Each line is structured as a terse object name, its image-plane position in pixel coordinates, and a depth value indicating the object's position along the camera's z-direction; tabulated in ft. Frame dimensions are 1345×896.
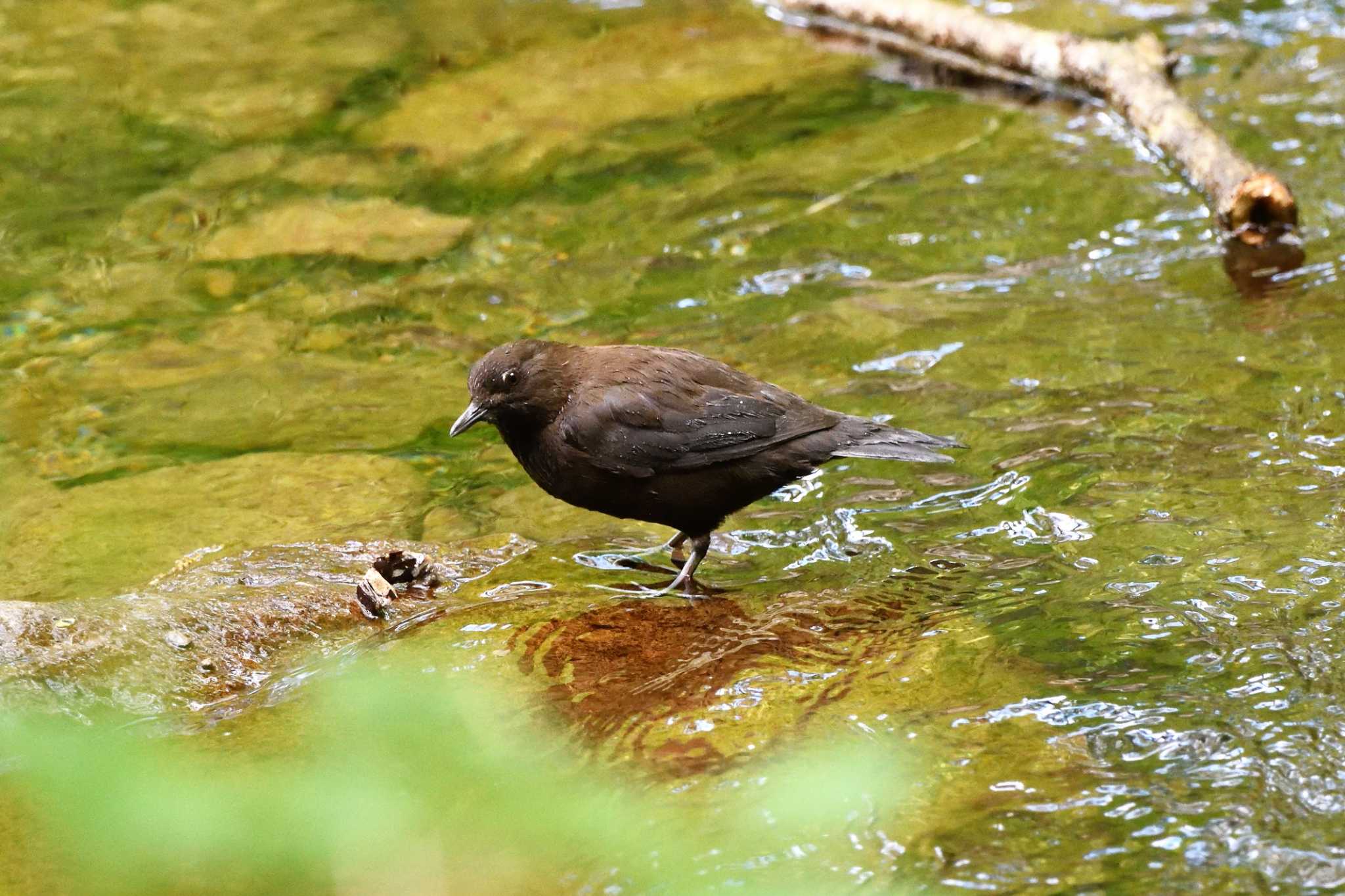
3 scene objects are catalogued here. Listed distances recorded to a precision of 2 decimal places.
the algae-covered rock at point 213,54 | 63.31
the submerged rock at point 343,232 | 51.55
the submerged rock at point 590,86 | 59.93
